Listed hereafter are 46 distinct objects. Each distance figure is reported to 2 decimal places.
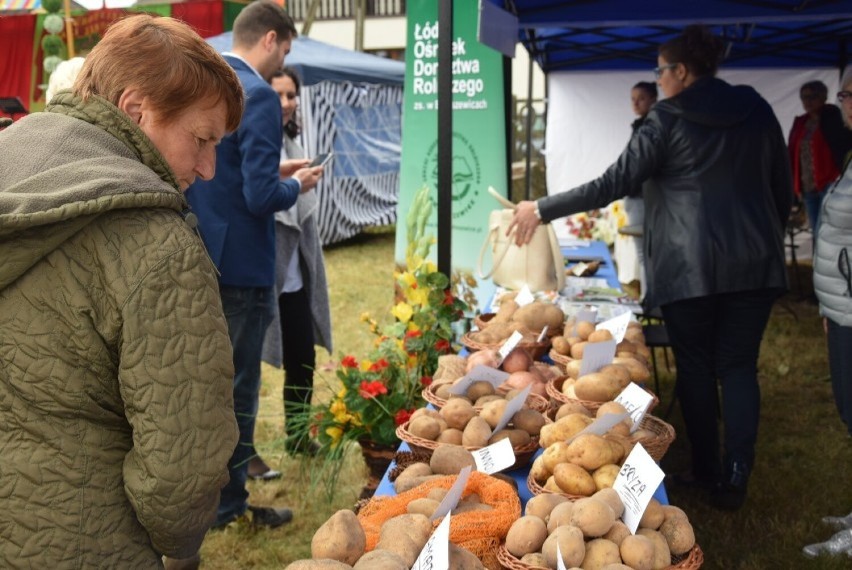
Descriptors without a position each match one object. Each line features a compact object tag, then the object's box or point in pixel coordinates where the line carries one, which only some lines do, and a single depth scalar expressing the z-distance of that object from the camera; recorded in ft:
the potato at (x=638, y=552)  4.69
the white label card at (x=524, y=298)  10.50
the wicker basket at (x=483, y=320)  9.74
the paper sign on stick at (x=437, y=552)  4.07
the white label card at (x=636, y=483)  5.04
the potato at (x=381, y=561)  4.13
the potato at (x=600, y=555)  4.68
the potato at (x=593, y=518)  4.83
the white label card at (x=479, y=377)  7.27
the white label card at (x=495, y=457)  5.99
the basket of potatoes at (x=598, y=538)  4.70
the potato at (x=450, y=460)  5.91
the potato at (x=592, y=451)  5.66
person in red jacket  22.33
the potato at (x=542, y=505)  5.23
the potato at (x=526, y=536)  4.86
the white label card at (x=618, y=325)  8.76
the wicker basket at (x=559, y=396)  6.97
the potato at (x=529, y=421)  6.68
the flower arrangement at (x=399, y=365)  9.55
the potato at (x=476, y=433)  6.34
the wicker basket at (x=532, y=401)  7.39
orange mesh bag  4.99
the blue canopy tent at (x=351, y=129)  30.48
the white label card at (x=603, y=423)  5.92
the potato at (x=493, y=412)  6.51
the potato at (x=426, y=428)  6.55
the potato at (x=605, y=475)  5.52
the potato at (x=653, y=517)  5.11
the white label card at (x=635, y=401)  6.55
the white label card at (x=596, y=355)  7.39
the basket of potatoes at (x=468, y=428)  6.40
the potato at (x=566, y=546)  4.65
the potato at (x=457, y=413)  6.65
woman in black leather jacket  10.38
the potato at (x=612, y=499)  5.10
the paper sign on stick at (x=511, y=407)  6.44
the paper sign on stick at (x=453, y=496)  4.82
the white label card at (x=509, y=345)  8.46
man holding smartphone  9.23
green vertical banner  15.20
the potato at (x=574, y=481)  5.53
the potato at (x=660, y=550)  4.80
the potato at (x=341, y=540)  4.44
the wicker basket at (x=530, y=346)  9.12
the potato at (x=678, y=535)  5.01
